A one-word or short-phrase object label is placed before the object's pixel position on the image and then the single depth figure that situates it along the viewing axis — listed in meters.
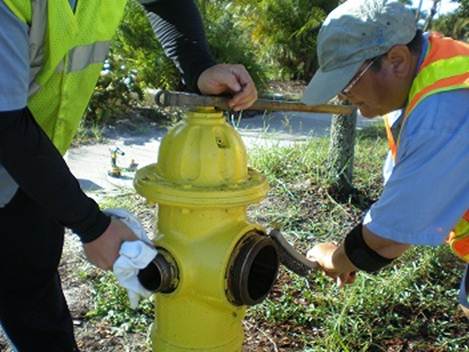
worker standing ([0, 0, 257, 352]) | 1.32
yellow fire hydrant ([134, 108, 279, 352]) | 1.63
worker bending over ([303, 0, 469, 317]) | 1.59
